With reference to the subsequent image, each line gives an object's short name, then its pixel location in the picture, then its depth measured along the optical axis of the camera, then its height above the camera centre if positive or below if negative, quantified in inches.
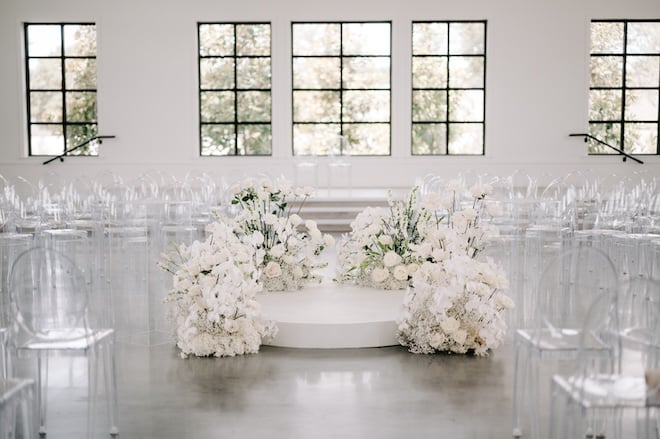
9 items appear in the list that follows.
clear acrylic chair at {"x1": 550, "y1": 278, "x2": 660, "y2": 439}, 120.5 -33.5
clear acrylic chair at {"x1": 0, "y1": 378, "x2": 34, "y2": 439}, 123.6 -37.0
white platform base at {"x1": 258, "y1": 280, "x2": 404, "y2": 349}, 218.1 -41.9
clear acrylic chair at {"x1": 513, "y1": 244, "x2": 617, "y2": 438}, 146.8 -44.8
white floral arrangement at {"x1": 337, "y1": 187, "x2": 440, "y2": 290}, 251.1 -24.8
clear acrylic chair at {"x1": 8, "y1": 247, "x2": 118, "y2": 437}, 145.9 -32.2
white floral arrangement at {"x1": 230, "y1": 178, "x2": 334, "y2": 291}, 255.3 -23.5
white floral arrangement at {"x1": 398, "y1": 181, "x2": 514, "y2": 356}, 208.1 -36.1
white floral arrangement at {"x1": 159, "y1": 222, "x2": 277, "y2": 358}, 206.2 -36.1
